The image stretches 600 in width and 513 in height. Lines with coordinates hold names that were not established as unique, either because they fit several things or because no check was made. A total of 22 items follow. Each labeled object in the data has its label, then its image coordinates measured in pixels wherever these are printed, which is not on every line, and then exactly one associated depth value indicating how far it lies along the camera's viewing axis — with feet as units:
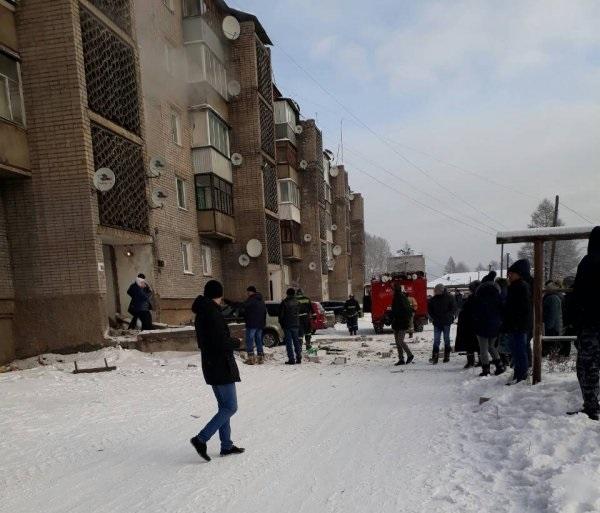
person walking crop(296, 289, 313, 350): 43.37
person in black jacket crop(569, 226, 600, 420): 13.51
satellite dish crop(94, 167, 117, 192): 32.94
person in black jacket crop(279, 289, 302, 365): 33.22
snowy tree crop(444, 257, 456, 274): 610.56
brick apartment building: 32.60
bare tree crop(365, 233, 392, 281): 410.29
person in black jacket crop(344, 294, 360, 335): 60.85
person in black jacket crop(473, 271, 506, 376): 23.81
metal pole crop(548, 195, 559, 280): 92.75
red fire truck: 63.36
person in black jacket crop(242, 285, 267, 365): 32.12
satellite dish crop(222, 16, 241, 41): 65.77
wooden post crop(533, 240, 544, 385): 18.48
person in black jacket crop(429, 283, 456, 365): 30.86
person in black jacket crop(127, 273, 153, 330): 36.37
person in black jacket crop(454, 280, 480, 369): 26.84
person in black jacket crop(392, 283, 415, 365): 31.19
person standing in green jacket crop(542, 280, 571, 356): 24.43
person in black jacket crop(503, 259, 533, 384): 19.52
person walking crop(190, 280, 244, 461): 13.37
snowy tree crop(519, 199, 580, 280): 183.52
